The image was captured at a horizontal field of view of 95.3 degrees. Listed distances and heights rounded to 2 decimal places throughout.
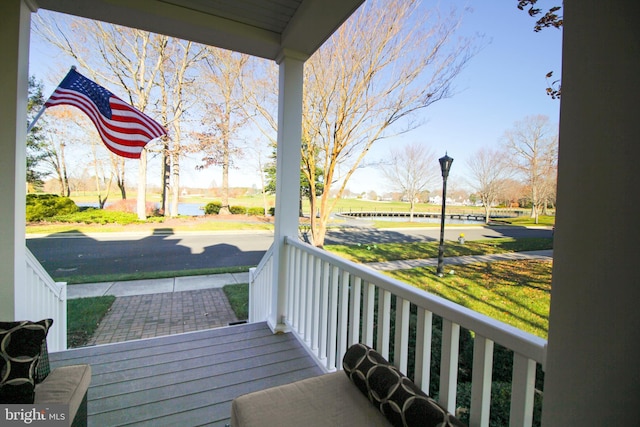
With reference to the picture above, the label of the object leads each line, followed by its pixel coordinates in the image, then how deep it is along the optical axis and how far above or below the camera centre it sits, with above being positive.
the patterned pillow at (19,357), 0.94 -0.56
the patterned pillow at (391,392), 0.95 -0.68
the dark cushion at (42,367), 1.11 -0.69
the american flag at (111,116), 2.26 +0.65
